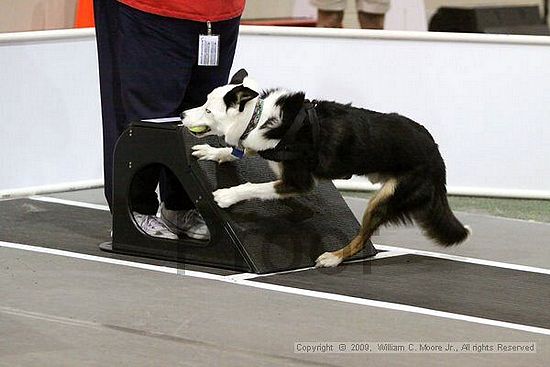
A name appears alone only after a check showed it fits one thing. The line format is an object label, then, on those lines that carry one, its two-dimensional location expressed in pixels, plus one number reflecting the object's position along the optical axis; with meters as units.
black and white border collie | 9.26
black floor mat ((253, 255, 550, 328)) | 8.64
